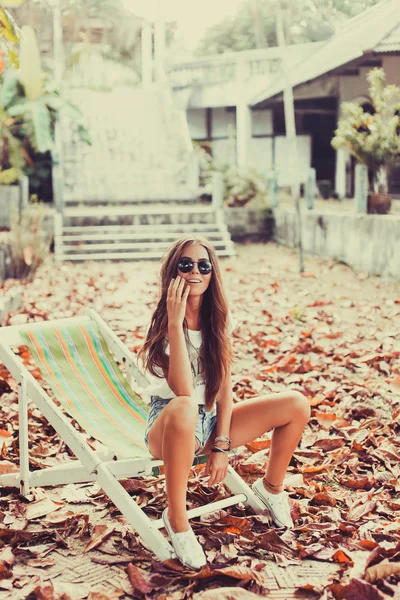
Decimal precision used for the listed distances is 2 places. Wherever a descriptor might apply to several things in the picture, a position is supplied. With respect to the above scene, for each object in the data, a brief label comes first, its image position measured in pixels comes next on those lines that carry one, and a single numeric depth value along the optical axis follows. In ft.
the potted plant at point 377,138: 30.30
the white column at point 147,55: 61.21
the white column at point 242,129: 50.52
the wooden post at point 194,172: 44.55
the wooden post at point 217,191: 40.73
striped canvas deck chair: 8.38
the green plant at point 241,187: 42.27
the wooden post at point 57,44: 57.00
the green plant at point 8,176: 40.75
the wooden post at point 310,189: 36.09
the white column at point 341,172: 44.93
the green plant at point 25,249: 27.81
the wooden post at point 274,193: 41.39
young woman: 8.13
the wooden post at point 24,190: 40.51
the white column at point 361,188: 30.37
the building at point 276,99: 39.78
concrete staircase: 37.60
